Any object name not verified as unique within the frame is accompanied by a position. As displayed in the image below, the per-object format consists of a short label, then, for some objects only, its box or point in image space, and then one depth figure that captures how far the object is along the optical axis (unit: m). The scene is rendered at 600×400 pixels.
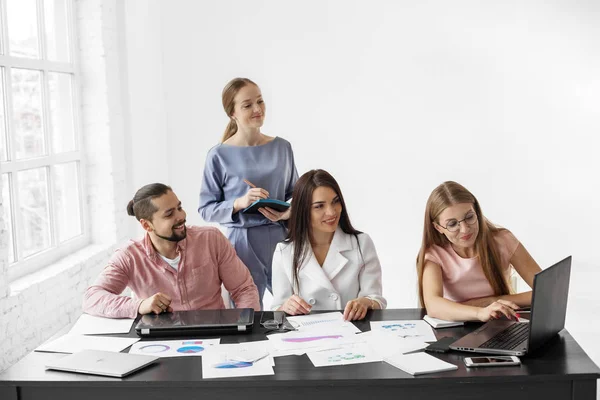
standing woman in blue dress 3.61
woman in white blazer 2.96
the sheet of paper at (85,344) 2.44
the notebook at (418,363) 2.12
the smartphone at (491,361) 2.15
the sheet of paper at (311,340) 2.38
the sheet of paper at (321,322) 2.59
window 3.63
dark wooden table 2.08
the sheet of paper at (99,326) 2.63
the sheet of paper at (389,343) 2.32
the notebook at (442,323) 2.56
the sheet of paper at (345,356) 2.23
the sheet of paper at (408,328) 2.46
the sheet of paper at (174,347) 2.37
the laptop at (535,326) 2.16
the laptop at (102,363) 2.19
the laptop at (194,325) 2.55
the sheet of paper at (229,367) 2.17
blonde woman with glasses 2.79
